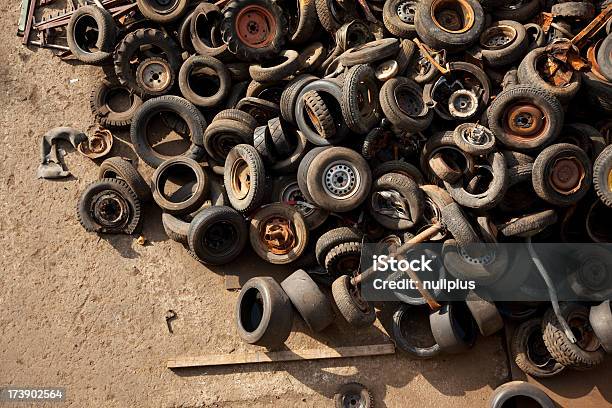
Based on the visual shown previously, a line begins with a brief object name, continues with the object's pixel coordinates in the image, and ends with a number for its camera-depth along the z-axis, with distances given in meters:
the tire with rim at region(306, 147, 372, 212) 7.63
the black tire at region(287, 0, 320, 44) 8.65
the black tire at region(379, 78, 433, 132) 7.69
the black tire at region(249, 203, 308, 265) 7.83
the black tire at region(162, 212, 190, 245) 8.00
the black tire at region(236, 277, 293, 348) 7.15
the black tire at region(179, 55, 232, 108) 8.69
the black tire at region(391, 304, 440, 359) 7.56
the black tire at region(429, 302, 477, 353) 7.34
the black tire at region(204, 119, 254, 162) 8.18
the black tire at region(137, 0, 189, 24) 9.08
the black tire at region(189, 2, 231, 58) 8.84
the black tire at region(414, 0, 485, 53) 8.16
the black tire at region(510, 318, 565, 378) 7.45
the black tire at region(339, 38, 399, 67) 8.00
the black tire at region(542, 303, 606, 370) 7.16
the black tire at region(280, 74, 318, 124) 8.02
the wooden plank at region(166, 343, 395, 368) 7.52
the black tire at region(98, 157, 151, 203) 8.24
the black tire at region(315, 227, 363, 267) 7.64
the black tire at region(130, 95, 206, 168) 8.55
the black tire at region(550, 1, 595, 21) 8.25
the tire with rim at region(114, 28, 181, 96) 8.90
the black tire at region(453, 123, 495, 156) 7.50
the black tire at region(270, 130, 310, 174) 8.11
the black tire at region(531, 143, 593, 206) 7.34
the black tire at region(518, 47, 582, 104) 7.69
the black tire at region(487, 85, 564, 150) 7.55
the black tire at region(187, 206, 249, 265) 7.71
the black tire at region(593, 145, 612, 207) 7.35
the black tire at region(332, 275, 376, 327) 7.35
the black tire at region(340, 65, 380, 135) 7.63
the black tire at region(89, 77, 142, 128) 8.90
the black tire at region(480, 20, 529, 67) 8.07
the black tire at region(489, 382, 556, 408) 7.16
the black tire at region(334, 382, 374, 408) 7.32
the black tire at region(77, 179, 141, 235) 8.23
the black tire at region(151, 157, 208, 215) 8.11
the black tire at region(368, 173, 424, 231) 7.61
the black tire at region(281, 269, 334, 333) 7.38
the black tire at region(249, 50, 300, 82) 8.36
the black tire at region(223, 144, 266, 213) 7.79
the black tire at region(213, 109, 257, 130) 8.30
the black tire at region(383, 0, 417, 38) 8.46
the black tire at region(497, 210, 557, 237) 7.36
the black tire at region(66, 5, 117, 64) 9.01
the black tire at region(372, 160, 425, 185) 7.89
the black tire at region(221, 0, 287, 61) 8.55
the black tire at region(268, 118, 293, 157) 8.06
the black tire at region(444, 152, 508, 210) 7.32
